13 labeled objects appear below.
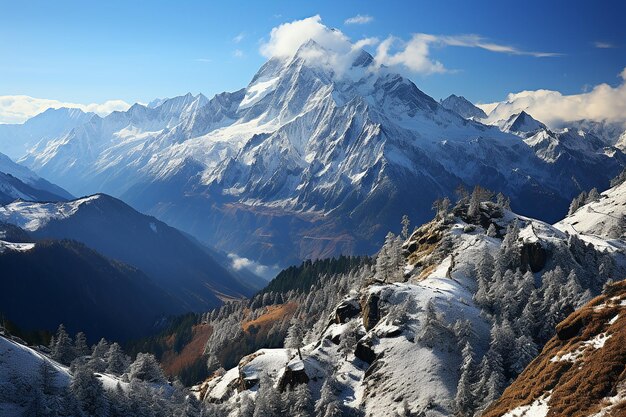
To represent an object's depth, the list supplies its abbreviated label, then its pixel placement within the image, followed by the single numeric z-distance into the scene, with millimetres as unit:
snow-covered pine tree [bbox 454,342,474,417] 81562
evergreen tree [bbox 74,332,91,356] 128975
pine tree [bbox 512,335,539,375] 90688
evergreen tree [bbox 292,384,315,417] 96806
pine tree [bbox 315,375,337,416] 94562
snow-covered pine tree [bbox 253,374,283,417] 97312
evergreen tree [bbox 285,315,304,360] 135625
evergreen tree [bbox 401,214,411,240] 188475
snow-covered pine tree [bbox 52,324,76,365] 121375
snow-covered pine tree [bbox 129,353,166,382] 120088
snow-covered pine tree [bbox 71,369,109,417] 91188
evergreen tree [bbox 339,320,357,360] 112500
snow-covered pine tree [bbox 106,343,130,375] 130750
